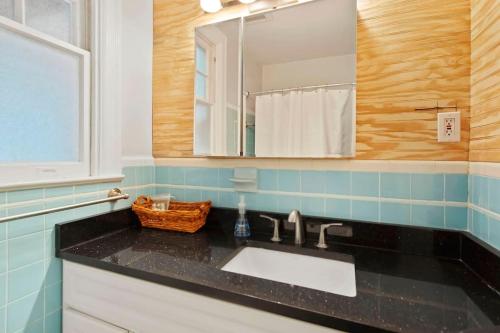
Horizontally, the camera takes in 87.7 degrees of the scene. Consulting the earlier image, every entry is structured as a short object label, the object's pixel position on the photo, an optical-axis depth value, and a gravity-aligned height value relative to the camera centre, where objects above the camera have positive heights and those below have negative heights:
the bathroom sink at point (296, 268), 0.92 -0.40
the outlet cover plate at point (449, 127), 0.91 +0.13
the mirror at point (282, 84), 1.06 +0.35
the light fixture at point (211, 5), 1.25 +0.76
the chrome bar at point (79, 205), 0.82 -0.17
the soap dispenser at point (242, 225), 1.16 -0.28
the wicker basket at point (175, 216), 1.18 -0.25
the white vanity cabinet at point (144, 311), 0.66 -0.43
